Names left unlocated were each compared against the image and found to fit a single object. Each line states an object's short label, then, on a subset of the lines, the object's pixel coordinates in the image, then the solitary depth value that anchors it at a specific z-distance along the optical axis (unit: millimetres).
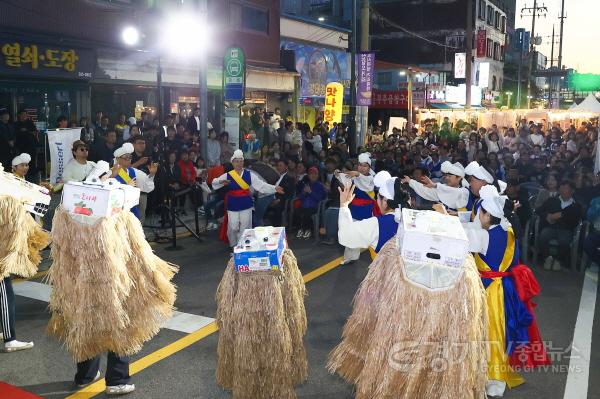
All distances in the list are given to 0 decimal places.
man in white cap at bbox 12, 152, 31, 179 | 7691
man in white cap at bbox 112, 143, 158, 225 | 7903
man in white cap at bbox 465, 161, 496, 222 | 6469
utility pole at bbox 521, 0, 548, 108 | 56828
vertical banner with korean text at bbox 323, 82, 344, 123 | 19719
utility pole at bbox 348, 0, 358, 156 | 17406
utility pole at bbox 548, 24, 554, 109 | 76675
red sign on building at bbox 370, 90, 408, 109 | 35531
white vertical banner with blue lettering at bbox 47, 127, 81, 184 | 9586
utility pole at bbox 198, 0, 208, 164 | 13125
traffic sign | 13752
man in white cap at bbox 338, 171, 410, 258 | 4711
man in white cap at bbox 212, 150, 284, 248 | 9094
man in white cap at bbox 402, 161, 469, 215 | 8094
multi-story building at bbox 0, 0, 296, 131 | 13453
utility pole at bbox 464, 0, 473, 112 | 32281
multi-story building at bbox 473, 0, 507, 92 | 46981
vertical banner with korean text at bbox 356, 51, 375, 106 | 17656
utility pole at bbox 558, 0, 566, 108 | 61969
